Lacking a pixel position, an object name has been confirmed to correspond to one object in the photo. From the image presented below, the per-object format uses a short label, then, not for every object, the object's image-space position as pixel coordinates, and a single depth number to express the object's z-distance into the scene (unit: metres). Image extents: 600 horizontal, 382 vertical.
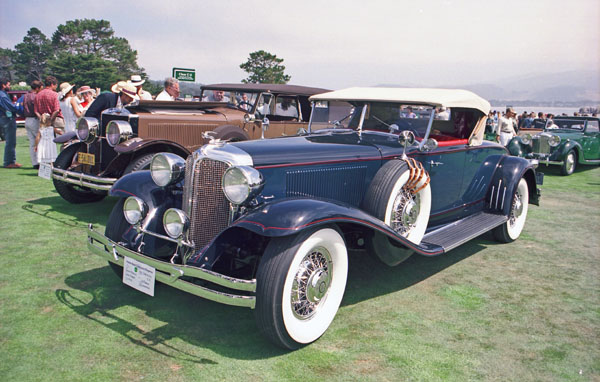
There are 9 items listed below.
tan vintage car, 5.88
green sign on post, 11.78
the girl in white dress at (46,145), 8.23
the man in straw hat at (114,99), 6.71
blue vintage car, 2.84
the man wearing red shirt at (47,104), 9.02
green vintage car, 11.67
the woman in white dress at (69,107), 9.57
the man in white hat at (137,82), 8.07
